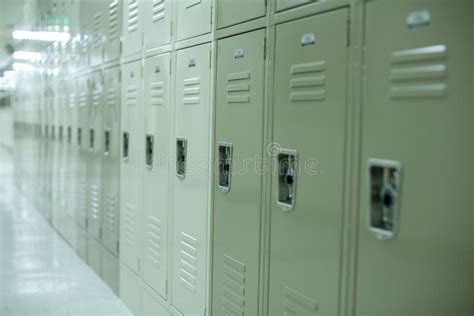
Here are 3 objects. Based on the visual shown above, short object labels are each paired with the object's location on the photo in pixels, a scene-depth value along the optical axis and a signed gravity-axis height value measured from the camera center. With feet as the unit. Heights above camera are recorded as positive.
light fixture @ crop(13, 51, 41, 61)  31.71 +3.59
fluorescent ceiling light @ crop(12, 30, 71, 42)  24.11 +3.99
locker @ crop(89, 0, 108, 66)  17.09 +2.63
